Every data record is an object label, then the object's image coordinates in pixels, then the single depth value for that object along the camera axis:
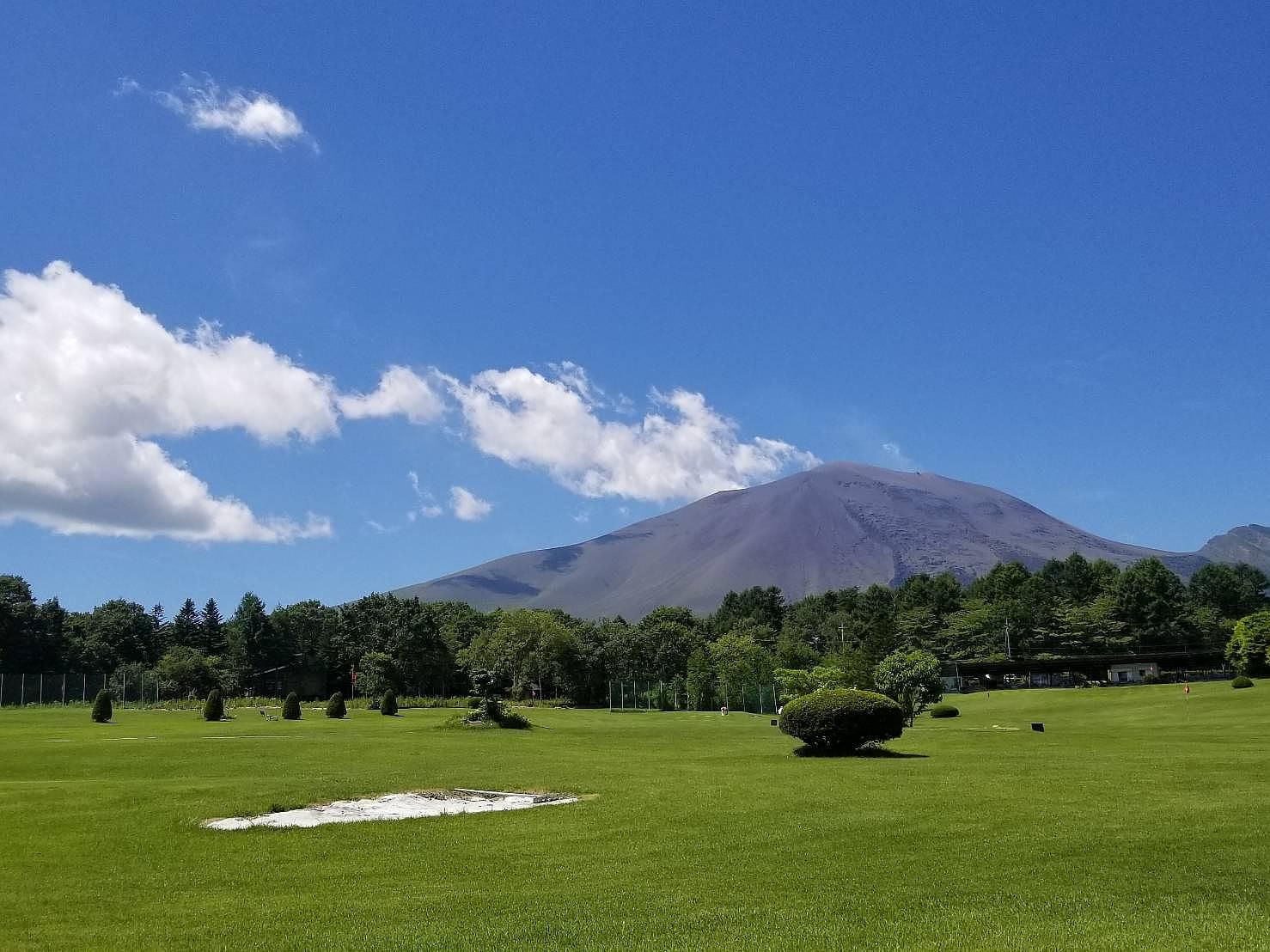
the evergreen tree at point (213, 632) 136.75
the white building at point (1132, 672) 113.04
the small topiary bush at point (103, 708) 59.19
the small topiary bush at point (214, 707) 61.19
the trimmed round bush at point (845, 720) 30.39
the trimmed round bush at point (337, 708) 69.88
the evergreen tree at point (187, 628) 136.00
